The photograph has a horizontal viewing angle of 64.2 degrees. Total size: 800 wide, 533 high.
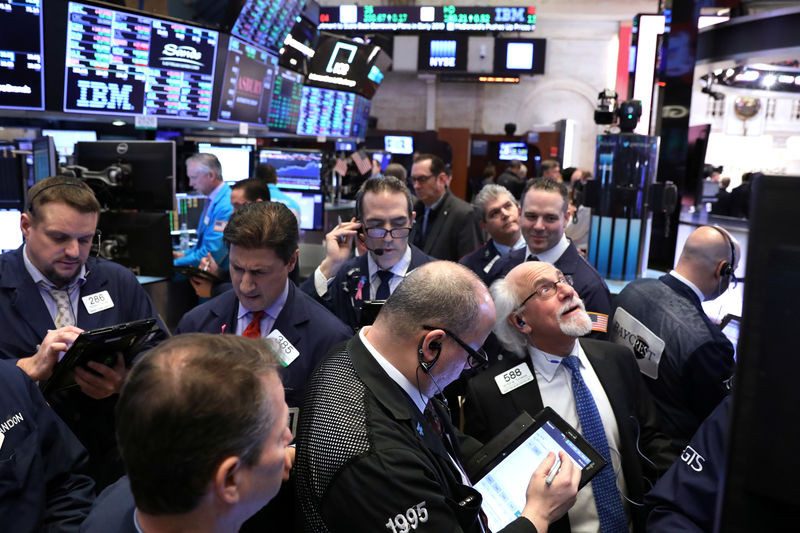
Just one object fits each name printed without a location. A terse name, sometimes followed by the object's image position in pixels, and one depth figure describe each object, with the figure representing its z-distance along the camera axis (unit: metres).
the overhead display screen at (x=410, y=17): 12.45
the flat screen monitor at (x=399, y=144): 15.39
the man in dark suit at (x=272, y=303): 2.19
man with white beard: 2.20
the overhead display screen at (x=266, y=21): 6.37
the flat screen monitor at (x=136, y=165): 4.31
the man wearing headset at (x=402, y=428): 1.34
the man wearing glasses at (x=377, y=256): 2.97
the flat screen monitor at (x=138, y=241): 4.35
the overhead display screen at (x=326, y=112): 8.66
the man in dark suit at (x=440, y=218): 4.86
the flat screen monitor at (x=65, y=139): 5.02
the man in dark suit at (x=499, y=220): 4.17
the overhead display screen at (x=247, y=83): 6.45
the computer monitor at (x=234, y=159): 6.80
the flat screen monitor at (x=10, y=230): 3.72
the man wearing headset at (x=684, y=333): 2.46
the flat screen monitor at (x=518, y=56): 14.75
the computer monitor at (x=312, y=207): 7.59
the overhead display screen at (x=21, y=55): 4.25
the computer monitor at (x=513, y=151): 15.42
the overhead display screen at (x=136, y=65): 4.78
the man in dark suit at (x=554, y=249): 3.08
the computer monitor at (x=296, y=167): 7.60
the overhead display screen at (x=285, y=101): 7.68
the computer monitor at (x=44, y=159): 3.82
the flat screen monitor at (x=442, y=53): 14.77
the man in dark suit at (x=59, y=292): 2.49
